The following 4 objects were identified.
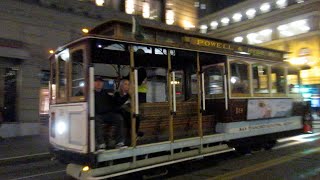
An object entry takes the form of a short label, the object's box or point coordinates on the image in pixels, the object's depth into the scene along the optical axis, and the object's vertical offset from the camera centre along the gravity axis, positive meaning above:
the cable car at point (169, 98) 6.75 +0.22
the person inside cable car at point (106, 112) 6.94 -0.08
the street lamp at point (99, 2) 21.97 +6.46
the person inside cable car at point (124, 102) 7.25 +0.11
